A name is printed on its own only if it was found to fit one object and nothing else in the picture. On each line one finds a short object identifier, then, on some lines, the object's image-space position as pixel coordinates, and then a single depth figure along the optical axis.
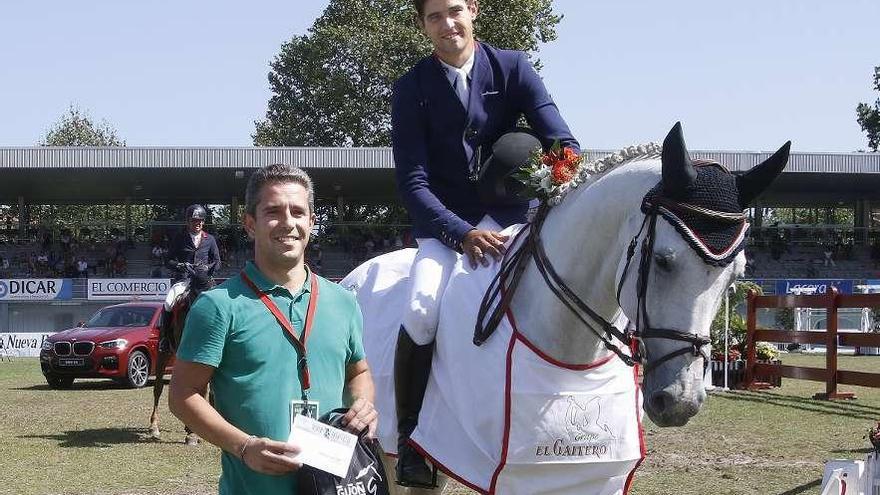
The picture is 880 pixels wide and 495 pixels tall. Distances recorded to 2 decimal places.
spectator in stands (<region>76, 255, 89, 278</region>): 38.62
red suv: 18.33
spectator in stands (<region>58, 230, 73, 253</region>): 41.87
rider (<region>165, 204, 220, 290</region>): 11.66
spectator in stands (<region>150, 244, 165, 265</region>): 38.62
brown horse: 11.19
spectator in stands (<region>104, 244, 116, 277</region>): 38.53
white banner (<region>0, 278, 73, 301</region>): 32.56
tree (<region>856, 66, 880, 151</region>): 67.82
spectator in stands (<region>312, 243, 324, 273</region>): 38.38
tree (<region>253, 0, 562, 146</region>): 43.34
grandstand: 38.72
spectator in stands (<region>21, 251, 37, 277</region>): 39.47
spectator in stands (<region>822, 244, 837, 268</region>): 41.47
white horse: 3.66
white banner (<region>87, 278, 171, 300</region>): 32.28
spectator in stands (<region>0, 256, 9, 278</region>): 39.31
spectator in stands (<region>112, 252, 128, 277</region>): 38.06
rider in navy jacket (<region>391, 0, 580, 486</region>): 4.88
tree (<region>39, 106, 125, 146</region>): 66.50
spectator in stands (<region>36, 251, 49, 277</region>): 39.16
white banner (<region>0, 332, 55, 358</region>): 29.02
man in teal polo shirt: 3.04
